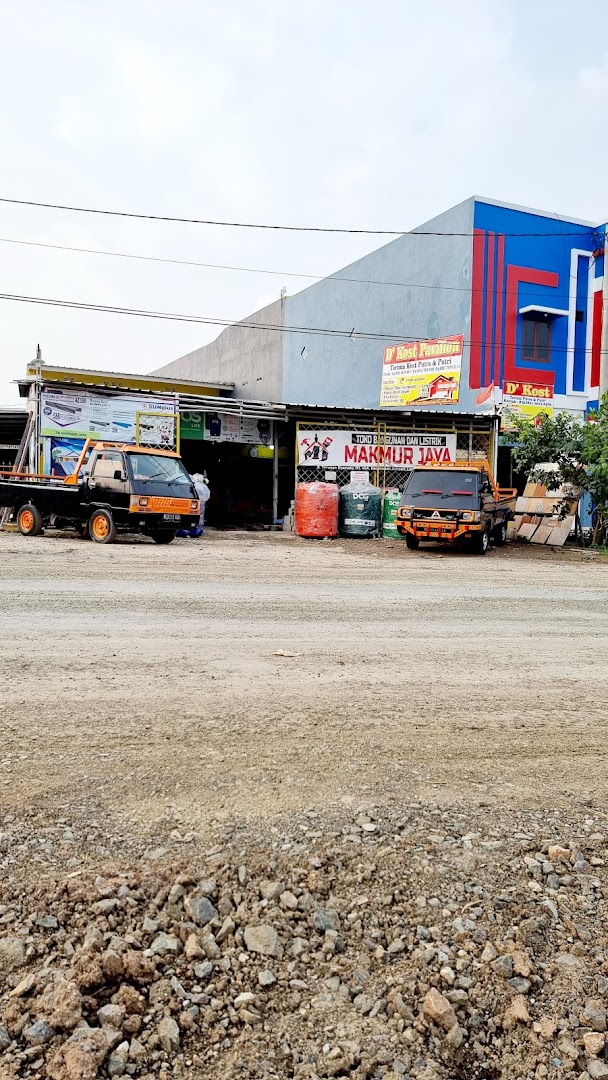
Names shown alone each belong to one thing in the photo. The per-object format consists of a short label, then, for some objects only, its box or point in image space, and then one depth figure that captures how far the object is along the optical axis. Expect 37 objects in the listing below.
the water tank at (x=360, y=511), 20.39
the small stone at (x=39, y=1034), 1.99
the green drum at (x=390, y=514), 21.08
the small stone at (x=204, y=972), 2.25
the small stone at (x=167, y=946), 2.34
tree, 18.94
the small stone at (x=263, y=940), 2.37
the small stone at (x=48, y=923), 2.39
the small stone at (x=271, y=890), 2.61
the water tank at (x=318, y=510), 19.91
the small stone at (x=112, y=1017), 2.06
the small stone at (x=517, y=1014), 2.15
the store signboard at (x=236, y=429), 23.42
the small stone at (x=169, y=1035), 2.01
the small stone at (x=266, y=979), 2.23
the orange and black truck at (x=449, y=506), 16.61
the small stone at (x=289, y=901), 2.57
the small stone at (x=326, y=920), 2.48
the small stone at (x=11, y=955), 2.22
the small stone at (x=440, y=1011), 2.12
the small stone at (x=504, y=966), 2.32
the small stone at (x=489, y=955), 2.37
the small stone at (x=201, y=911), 2.47
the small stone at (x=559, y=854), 2.91
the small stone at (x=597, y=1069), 1.99
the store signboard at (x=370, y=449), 23.00
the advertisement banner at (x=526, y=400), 24.98
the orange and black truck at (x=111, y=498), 16.12
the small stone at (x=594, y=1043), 2.05
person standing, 20.19
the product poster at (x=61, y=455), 20.36
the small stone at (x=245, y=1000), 2.16
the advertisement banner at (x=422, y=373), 24.78
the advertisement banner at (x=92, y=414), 20.20
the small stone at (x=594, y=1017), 2.15
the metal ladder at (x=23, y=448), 20.58
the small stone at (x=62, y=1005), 2.05
